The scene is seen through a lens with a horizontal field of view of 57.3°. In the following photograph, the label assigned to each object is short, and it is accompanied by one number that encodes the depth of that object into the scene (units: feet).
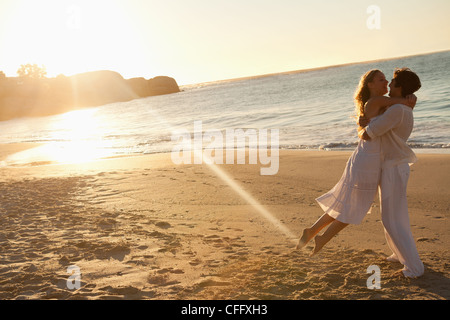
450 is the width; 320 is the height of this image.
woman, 13.09
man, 12.89
